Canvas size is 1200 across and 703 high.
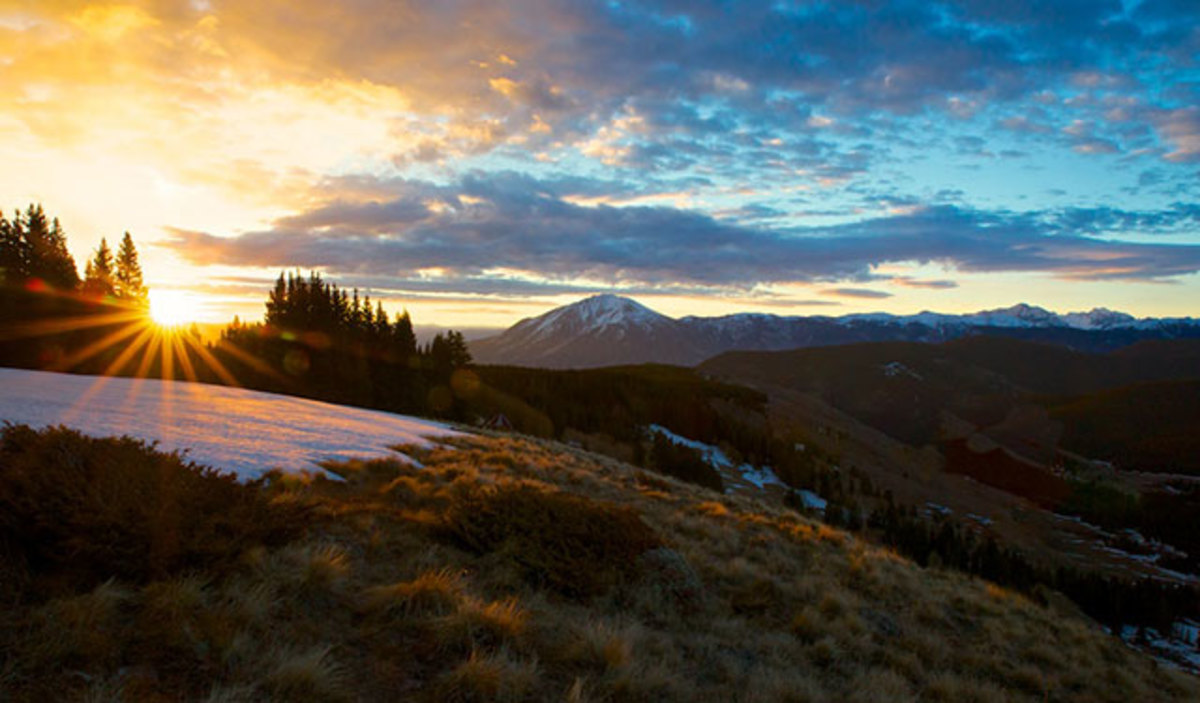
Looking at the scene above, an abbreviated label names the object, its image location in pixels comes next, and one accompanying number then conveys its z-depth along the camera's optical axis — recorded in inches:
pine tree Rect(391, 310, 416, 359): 3011.8
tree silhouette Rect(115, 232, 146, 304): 3056.1
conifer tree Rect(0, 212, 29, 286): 2160.4
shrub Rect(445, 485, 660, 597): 335.0
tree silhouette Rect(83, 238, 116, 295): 2704.2
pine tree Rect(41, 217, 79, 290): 2336.4
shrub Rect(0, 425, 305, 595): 217.5
